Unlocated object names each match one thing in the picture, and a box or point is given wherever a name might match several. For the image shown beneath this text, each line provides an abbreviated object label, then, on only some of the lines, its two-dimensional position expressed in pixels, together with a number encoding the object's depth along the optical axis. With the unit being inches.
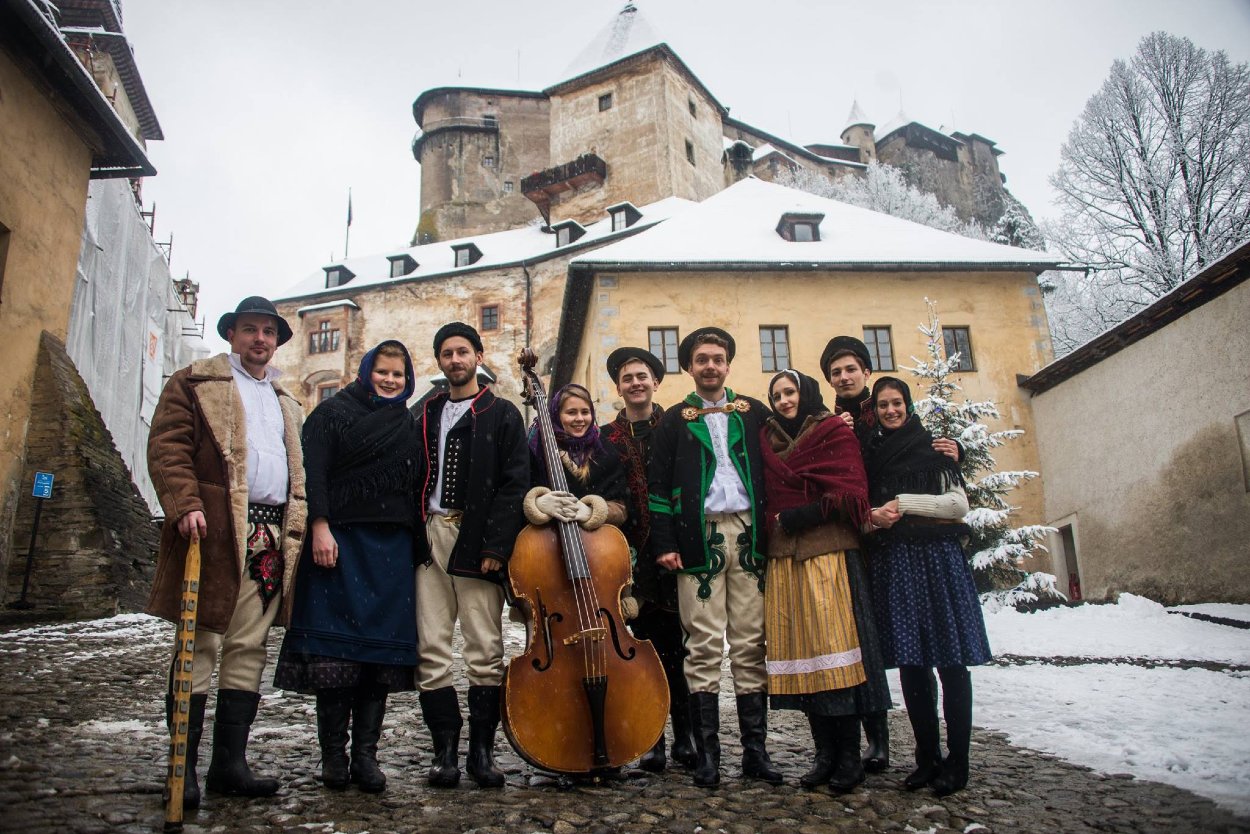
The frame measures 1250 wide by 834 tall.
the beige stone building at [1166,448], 400.2
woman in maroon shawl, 128.6
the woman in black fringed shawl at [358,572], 126.5
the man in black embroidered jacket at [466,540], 131.0
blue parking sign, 327.6
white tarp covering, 505.4
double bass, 123.4
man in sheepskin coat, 119.7
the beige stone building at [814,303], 653.3
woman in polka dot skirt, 128.5
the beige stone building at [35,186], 319.3
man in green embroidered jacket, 137.4
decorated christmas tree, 413.1
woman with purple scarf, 151.9
